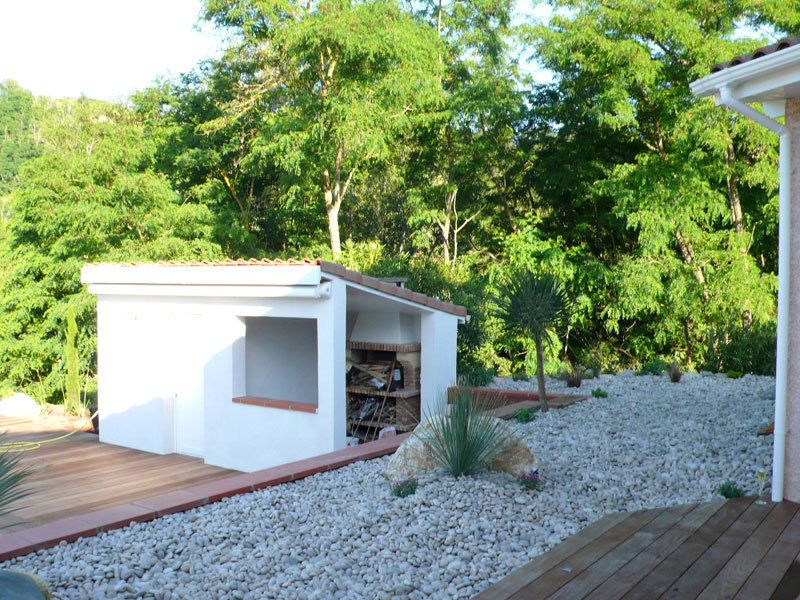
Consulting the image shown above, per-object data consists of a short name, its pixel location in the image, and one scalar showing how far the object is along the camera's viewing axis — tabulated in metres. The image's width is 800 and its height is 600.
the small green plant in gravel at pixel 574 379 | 9.33
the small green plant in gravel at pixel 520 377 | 10.67
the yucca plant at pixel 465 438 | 4.93
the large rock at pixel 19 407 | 12.52
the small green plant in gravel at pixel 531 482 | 4.74
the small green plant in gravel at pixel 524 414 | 7.00
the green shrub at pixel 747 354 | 10.74
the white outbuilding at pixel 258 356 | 7.68
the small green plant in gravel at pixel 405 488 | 4.70
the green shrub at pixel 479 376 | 10.12
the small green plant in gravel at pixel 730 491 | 4.60
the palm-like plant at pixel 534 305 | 7.43
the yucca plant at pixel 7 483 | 3.46
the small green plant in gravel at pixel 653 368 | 10.38
